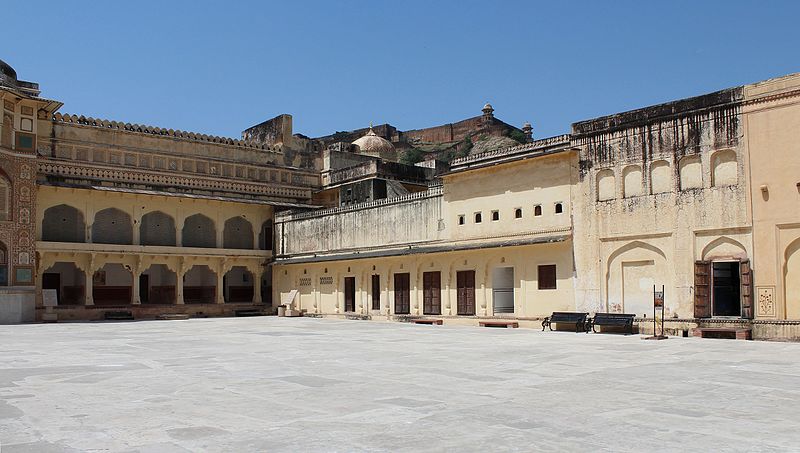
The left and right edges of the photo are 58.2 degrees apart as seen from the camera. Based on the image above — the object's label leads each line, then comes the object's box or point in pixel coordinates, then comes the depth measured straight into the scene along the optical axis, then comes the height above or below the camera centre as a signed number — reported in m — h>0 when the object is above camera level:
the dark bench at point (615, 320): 21.09 -1.71
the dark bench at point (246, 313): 36.00 -2.40
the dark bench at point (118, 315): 31.69 -2.18
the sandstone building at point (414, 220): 19.86 +1.67
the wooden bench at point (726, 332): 19.06 -1.90
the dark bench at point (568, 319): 22.10 -1.76
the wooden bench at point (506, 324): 24.58 -2.09
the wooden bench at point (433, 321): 27.48 -2.23
